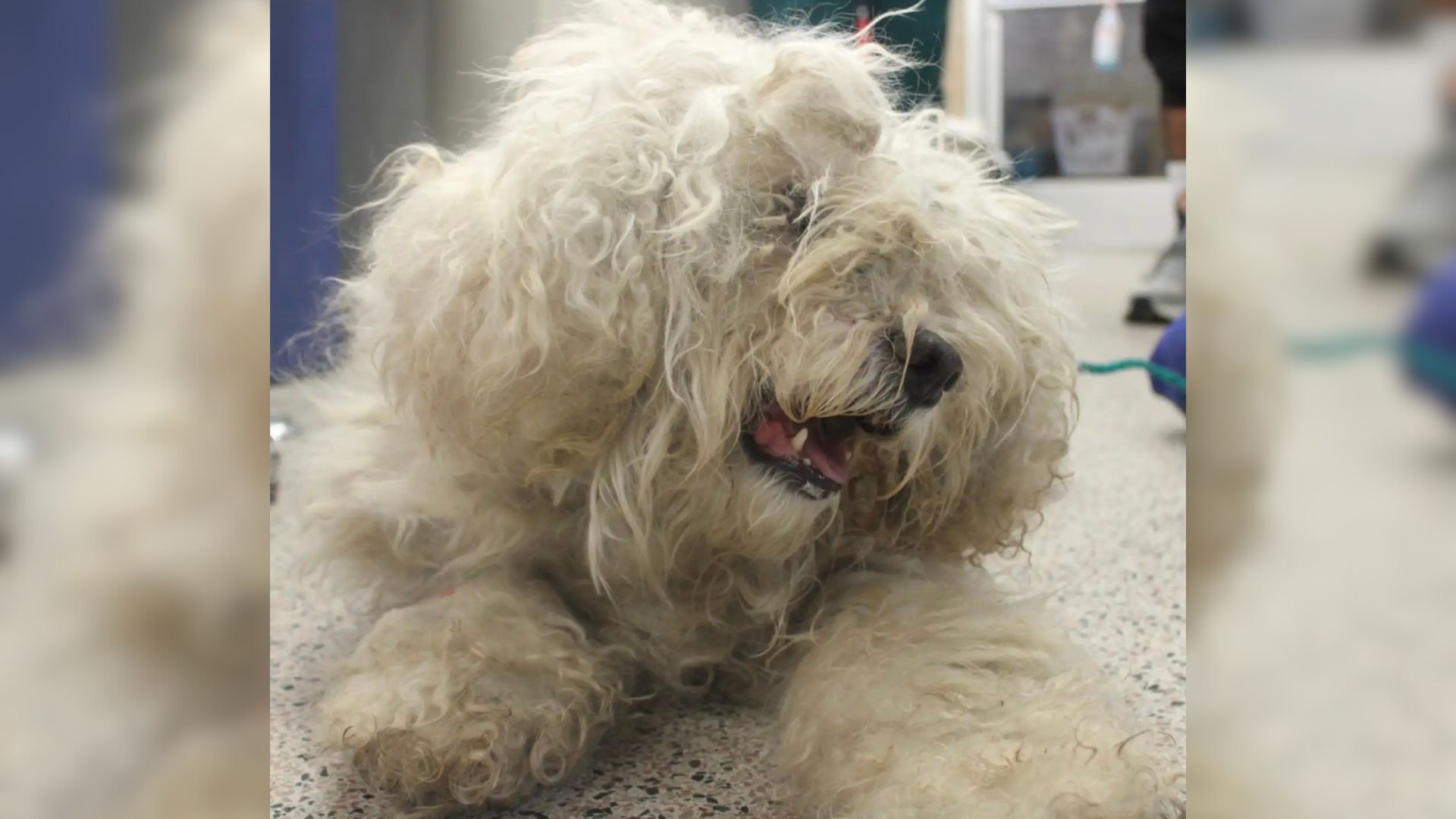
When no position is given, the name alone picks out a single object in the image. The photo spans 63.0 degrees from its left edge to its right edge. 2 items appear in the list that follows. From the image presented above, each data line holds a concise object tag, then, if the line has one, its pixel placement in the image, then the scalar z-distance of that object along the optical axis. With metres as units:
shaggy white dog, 0.67
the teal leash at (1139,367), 1.15
